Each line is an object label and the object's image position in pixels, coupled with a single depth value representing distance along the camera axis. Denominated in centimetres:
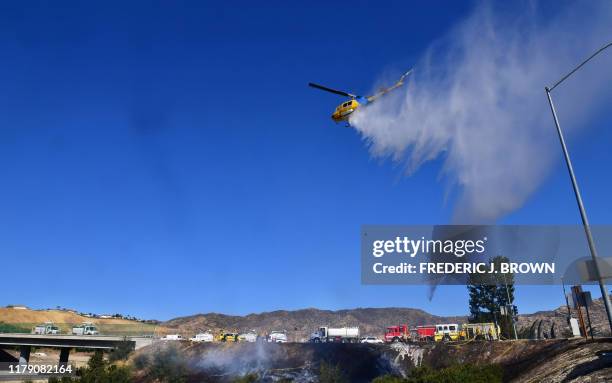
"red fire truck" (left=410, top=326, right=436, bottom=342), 6950
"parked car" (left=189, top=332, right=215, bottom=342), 7874
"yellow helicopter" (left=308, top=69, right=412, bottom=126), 4991
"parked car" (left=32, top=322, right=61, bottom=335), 8159
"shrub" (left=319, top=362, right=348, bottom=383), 4856
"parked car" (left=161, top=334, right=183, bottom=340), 8112
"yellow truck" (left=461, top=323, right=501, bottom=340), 6250
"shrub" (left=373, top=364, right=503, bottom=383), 2600
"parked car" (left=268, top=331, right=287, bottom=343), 7625
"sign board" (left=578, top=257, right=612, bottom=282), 1808
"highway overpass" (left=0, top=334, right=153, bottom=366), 7512
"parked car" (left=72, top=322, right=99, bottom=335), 8369
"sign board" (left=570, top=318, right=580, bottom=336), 4198
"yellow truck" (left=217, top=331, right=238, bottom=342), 7940
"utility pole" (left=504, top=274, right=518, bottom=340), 7175
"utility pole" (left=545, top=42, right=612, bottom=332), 1781
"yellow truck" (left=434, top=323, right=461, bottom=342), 6611
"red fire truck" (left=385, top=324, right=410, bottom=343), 7144
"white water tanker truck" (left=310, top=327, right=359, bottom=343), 7725
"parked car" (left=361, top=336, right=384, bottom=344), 7039
